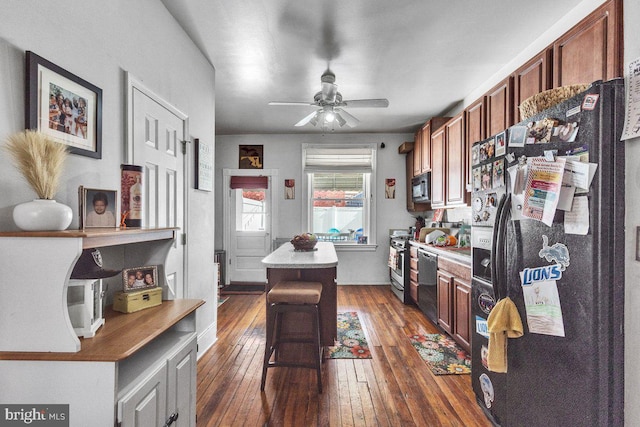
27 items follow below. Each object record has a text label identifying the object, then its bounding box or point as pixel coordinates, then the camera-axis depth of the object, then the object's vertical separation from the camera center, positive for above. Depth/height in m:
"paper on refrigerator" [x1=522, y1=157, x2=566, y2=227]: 1.39 +0.12
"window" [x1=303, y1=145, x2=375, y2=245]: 5.64 +0.38
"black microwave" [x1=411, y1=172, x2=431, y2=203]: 4.52 +0.38
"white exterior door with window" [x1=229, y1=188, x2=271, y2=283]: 5.69 -0.44
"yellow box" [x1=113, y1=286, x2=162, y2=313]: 1.44 -0.41
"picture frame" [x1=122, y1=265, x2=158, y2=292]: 1.44 -0.32
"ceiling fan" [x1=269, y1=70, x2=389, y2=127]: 3.10 +1.11
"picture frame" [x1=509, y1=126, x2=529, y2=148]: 1.64 +0.42
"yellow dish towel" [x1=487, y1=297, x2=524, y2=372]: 1.61 -0.60
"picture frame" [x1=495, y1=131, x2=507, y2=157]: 1.79 +0.41
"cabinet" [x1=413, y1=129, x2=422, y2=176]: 4.91 +0.96
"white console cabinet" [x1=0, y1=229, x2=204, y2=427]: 0.97 -0.42
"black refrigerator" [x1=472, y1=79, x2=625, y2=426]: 1.28 -0.28
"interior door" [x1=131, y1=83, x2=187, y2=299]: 1.90 +0.34
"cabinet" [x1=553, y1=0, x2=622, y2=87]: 1.64 +0.96
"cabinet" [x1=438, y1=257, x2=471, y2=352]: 2.78 -0.84
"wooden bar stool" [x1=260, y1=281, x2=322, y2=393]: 2.28 -0.69
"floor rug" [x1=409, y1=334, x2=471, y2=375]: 2.59 -1.28
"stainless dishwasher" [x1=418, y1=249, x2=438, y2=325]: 3.54 -0.84
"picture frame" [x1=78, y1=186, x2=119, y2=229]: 1.30 +0.02
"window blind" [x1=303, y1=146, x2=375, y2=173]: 5.63 +0.97
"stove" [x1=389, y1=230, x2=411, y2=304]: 4.45 -0.77
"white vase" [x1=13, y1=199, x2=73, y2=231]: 1.04 -0.01
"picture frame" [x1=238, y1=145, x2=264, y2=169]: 5.71 +1.03
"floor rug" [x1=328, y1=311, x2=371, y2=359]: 2.86 -1.29
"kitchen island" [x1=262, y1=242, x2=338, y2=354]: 2.71 -0.69
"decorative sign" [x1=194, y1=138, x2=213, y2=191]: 2.74 +0.42
